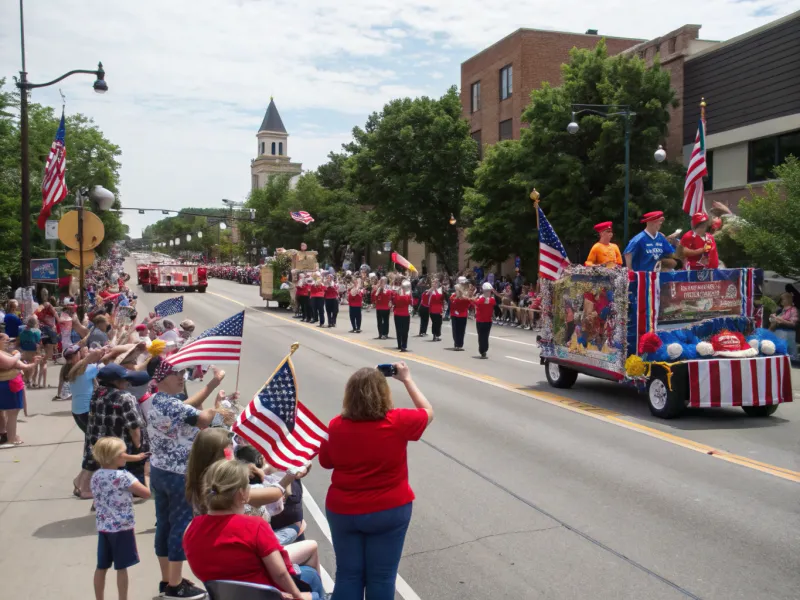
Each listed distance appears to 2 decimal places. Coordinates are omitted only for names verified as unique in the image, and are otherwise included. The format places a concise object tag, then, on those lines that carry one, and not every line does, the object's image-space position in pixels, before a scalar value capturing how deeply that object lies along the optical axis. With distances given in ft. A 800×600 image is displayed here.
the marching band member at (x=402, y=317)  70.33
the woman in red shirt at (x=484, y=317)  64.39
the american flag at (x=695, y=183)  49.75
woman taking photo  14.85
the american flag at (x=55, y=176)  57.82
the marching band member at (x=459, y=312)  69.10
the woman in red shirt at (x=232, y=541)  13.10
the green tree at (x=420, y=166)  145.07
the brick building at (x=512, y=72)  140.77
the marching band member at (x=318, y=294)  97.60
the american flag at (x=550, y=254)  47.91
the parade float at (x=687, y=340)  38.37
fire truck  177.58
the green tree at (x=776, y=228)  63.57
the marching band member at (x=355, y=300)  86.94
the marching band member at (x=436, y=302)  77.25
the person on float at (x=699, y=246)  41.57
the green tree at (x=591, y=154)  98.68
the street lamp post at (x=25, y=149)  55.52
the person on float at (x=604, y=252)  44.21
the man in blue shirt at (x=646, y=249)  41.55
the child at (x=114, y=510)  18.76
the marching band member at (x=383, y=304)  80.95
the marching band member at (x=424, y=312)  81.30
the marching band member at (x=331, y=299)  96.43
